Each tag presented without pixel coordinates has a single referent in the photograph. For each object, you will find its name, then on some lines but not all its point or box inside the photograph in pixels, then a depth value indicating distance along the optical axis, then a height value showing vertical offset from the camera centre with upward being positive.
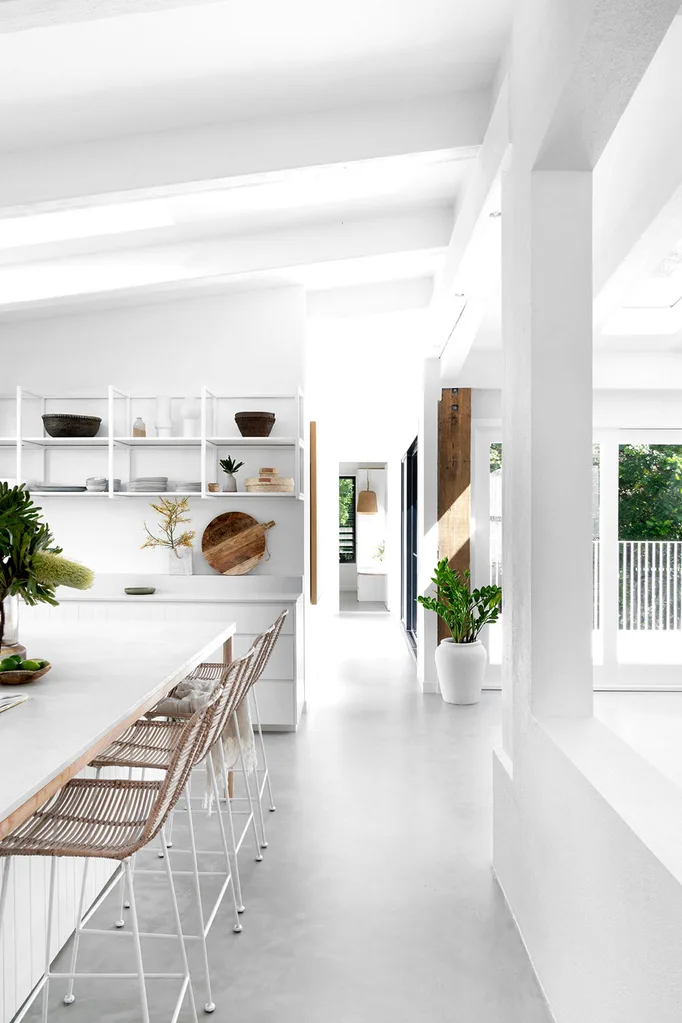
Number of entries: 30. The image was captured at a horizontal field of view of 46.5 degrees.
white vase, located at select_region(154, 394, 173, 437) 5.24 +0.74
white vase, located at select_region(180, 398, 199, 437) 5.27 +0.74
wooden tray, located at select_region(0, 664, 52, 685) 2.48 -0.47
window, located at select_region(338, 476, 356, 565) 13.16 +0.15
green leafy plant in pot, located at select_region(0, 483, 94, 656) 2.55 -0.11
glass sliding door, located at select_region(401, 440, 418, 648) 8.21 -0.18
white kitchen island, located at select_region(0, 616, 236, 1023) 1.70 -0.51
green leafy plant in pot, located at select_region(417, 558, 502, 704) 5.64 -0.76
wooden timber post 6.16 +0.43
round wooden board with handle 5.38 -0.10
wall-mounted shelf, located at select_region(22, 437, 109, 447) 5.16 +0.57
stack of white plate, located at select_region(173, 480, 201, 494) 5.20 +0.26
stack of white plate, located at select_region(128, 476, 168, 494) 5.21 +0.28
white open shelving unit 5.46 +0.62
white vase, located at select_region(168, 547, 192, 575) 5.37 -0.22
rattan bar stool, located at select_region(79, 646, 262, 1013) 2.40 -0.75
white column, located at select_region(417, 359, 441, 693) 6.15 +0.20
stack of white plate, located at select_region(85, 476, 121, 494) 5.22 +0.28
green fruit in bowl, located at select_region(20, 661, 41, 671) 2.52 -0.44
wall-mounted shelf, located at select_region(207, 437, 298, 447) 5.18 +0.57
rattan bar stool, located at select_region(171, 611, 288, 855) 3.06 -0.68
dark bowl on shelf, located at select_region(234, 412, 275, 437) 5.19 +0.69
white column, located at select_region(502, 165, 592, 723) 2.36 +0.25
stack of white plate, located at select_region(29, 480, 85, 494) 5.21 +0.26
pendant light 12.73 +0.42
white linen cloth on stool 3.12 -0.73
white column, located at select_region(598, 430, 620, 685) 6.12 -0.18
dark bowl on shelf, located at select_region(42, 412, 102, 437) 5.17 +0.68
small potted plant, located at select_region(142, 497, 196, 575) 5.37 -0.05
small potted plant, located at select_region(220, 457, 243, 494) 5.23 +0.36
